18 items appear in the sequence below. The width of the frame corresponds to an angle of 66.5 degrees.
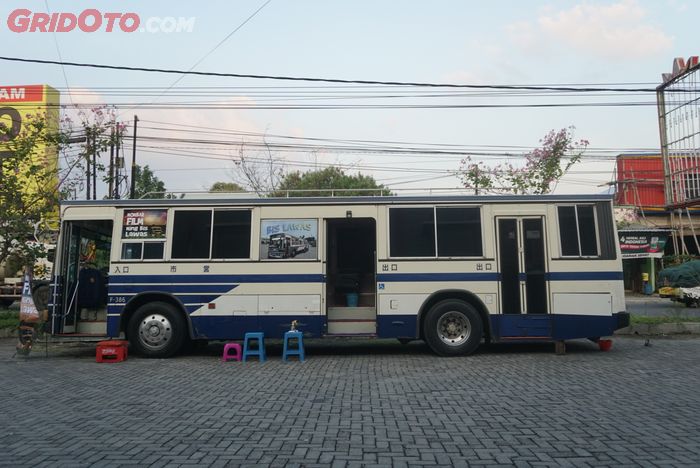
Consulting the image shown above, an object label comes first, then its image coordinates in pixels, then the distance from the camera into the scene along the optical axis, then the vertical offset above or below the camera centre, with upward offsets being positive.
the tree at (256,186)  26.77 +5.55
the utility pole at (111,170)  23.91 +5.81
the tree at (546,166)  23.52 +5.67
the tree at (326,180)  36.84 +8.13
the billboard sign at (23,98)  31.38 +12.26
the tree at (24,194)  13.88 +2.79
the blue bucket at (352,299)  11.21 -0.06
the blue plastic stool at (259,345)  10.02 -0.90
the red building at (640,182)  30.70 +6.36
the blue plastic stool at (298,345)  9.95 -0.91
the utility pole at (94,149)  15.64 +4.39
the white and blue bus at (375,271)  10.09 +0.48
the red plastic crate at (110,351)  10.10 -1.00
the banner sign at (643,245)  29.69 +2.68
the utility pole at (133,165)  24.72 +6.18
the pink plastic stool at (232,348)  10.20 -1.06
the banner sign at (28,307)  10.50 -0.16
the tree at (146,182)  38.47 +8.88
